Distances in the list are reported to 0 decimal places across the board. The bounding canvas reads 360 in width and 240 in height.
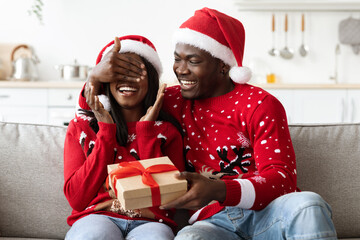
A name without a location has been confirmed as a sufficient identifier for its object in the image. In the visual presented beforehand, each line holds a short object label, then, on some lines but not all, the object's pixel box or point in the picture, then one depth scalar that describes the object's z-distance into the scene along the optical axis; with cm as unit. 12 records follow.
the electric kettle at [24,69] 380
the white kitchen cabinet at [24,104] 356
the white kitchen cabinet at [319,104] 357
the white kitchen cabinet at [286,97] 354
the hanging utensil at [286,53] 411
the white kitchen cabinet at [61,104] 355
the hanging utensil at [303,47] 407
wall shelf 391
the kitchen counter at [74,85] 352
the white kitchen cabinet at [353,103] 358
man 112
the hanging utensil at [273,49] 407
